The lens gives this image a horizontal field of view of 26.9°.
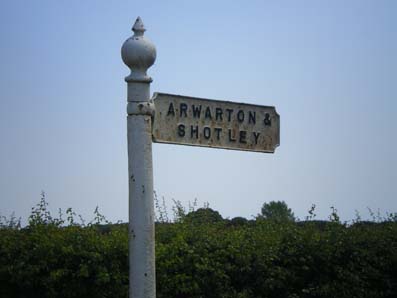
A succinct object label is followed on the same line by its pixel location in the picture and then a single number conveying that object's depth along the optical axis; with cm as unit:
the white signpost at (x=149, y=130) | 571
